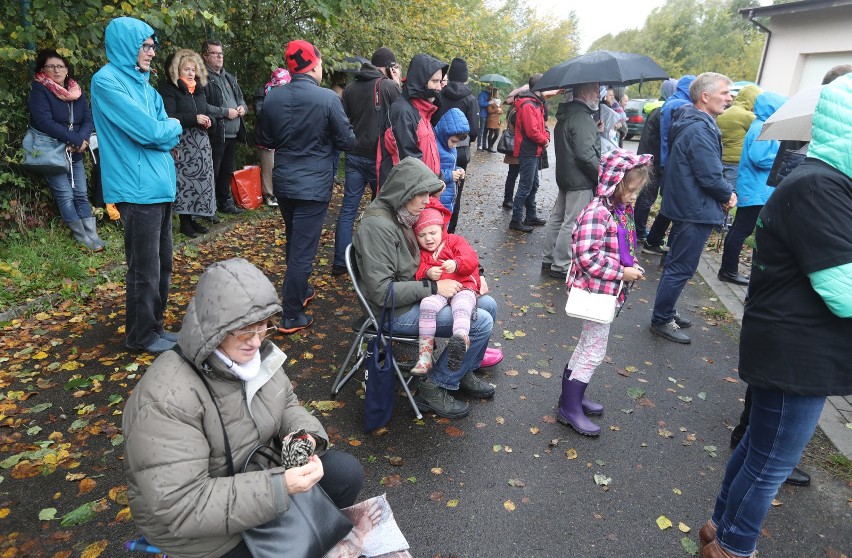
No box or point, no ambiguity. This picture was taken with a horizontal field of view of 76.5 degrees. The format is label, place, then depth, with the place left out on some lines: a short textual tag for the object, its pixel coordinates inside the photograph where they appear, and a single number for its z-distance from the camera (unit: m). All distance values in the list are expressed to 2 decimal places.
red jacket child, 3.70
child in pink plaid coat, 3.44
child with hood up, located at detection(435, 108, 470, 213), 5.94
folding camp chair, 3.54
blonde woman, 6.62
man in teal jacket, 3.68
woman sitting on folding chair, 3.50
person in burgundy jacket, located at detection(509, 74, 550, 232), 7.86
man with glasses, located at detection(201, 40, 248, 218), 7.45
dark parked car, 24.89
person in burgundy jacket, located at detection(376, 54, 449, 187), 5.09
